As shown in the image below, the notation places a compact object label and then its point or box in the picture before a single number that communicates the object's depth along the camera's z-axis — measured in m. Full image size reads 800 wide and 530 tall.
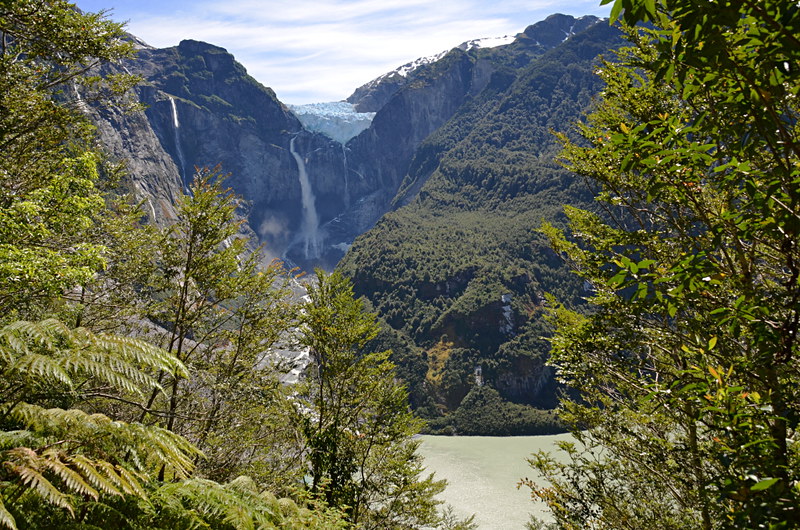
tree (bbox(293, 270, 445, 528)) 10.93
